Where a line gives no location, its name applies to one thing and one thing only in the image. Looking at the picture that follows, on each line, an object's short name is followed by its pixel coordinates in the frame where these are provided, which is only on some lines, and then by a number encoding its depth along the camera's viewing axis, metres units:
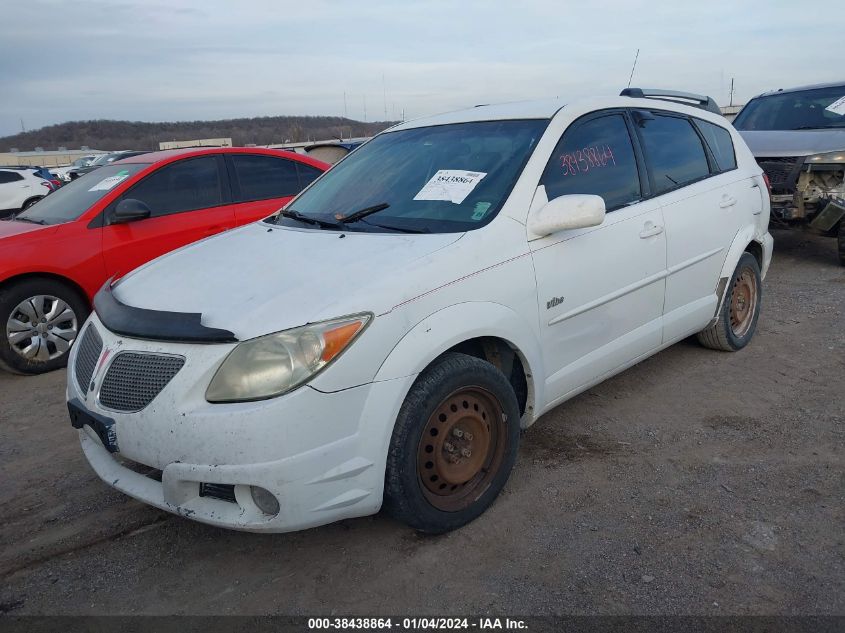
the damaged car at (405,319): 2.34
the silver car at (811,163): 7.19
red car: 5.04
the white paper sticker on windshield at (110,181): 5.65
